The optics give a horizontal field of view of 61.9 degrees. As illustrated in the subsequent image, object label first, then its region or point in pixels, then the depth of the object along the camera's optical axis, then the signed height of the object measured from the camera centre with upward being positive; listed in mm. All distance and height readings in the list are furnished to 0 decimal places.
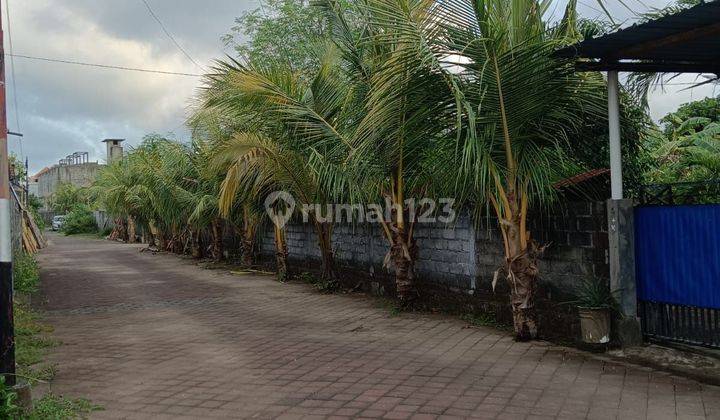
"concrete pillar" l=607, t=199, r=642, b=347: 5820 -551
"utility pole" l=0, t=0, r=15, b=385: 4312 -270
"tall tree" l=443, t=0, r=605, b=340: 5848 +1085
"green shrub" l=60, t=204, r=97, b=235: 47750 +480
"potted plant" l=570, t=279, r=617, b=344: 5883 -971
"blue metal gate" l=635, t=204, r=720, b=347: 5250 -567
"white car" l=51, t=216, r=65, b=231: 54906 +659
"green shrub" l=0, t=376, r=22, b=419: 3898 -1140
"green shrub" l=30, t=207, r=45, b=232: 32775 +475
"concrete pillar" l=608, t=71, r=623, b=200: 5781 +749
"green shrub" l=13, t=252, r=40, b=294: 11445 -958
